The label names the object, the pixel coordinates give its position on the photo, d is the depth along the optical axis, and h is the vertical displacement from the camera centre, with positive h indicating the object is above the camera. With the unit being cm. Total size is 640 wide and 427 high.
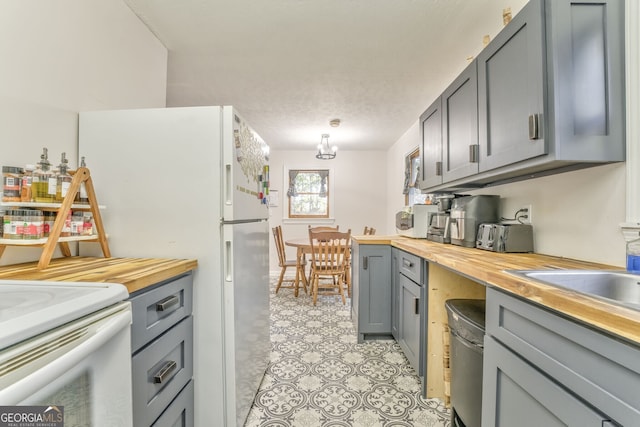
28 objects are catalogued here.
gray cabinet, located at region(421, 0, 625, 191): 105 +53
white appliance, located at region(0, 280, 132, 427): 43 -25
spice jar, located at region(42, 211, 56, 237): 109 -3
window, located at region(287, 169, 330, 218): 507 +41
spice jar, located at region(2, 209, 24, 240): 101 -3
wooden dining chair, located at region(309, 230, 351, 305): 330 -53
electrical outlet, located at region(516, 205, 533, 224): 157 +1
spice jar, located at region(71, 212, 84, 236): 116 -3
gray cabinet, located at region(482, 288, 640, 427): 54 -38
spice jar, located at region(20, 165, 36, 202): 105 +12
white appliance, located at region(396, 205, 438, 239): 244 -3
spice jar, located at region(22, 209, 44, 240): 103 -3
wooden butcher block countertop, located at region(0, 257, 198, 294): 86 -20
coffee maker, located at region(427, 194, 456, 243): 205 -5
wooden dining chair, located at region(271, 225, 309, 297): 381 -62
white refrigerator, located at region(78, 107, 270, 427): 127 +6
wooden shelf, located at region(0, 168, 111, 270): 102 -2
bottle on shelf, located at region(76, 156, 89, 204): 120 +10
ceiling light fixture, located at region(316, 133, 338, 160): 384 +94
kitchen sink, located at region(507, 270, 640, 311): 93 -23
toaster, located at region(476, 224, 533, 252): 151 -12
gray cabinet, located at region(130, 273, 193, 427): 90 -52
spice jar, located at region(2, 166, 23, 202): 103 +12
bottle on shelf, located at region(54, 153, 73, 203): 113 +15
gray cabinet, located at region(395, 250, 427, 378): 167 -63
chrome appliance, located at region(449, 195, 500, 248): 175 +1
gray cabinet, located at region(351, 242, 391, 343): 234 -64
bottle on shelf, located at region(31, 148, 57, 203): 107 +14
